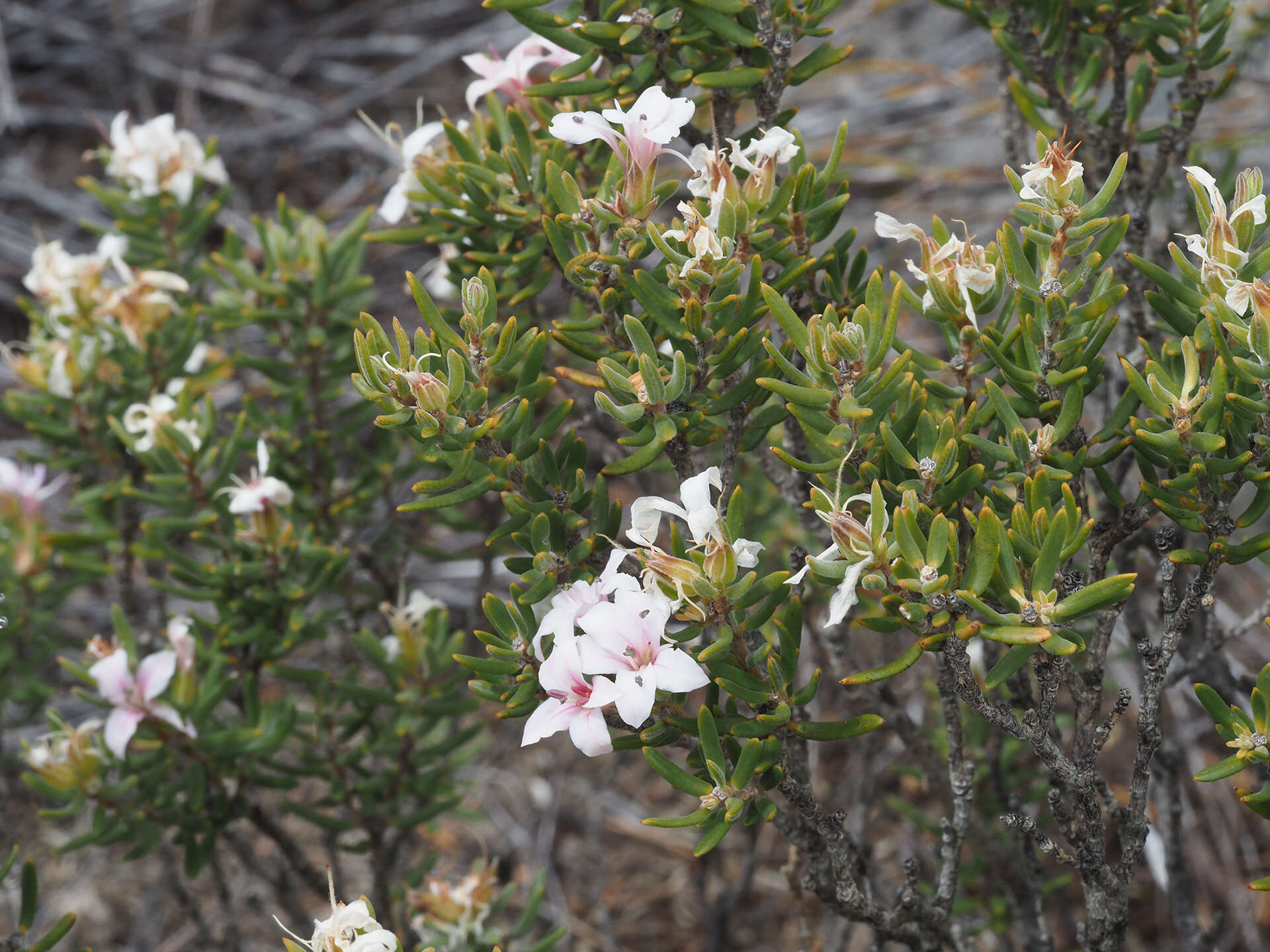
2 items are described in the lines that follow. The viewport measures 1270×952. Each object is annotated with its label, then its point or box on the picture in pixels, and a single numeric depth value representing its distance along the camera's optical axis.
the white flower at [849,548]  0.68
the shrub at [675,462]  0.69
